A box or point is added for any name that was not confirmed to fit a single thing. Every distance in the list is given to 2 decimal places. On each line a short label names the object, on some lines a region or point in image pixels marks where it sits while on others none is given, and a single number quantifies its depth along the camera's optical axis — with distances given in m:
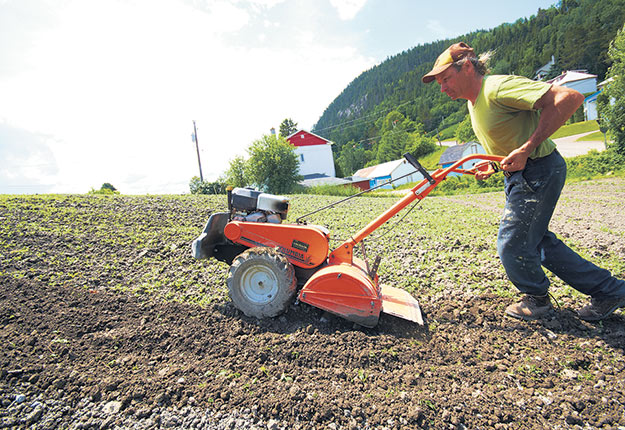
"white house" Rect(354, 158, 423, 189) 49.97
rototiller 2.93
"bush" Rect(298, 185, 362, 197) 22.42
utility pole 28.58
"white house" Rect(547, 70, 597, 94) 59.41
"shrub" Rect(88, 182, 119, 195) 13.71
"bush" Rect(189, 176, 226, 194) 21.62
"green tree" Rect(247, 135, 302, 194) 27.67
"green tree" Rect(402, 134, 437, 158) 65.06
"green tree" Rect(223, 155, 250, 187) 28.47
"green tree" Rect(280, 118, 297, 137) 64.31
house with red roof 41.34
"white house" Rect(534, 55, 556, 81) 76.82
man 2.42
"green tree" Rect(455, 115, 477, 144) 48.84
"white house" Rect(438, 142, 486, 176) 46.66
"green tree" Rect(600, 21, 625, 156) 22.59
